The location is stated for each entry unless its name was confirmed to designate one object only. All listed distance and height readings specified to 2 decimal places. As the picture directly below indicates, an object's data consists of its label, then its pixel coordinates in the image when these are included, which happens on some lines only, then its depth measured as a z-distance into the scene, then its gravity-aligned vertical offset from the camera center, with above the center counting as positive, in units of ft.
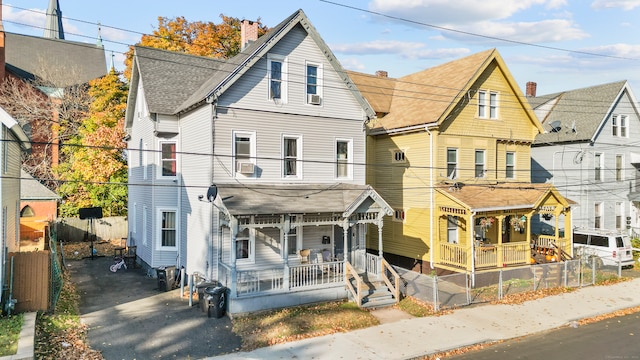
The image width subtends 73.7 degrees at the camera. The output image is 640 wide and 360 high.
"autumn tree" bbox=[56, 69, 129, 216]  99.25 +5.08
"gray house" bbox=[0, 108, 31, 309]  41.73 -1.02
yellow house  66.69 +2.13
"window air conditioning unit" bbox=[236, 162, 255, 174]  53.72 +1.68
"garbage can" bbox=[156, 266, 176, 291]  56.03 -12.80
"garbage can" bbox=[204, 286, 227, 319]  45.83 -12.91
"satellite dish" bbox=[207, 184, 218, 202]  49.21 -1.26
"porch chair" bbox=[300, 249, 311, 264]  57.96 -10.01
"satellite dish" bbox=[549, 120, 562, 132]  96.25 +12.81
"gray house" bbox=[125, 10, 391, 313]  51.65 +1.79
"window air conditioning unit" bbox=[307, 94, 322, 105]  59.00 +11.45
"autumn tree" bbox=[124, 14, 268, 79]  109.81 +37.65
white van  72.64 -11.11
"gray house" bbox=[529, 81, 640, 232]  91.20 +6.50
